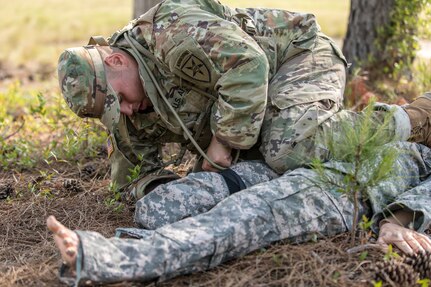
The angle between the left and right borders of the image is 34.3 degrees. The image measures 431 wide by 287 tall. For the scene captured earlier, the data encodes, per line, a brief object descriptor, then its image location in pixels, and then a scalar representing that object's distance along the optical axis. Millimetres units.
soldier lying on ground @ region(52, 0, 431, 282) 2908
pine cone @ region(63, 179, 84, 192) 3975
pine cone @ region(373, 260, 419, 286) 2627
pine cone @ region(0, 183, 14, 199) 3920
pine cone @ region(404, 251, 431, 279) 2745
